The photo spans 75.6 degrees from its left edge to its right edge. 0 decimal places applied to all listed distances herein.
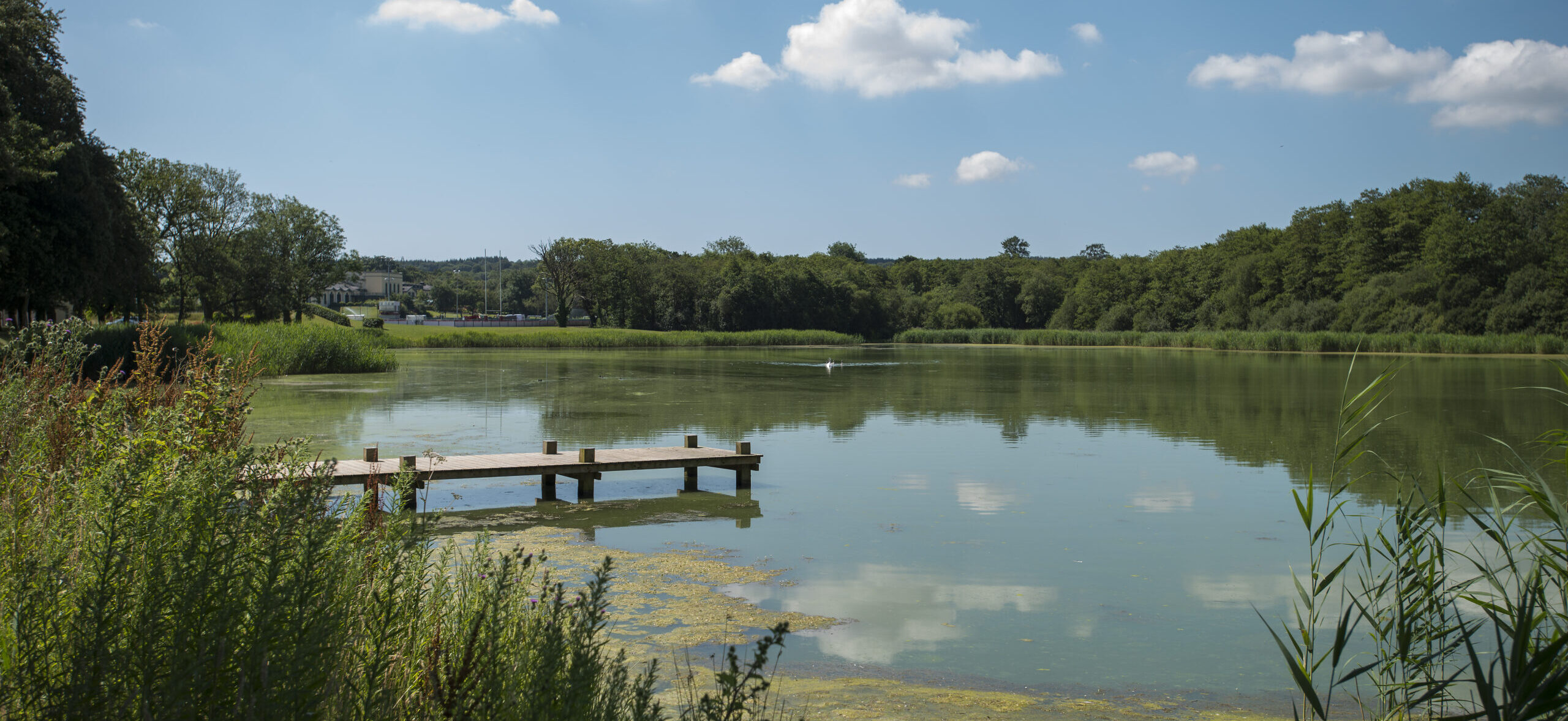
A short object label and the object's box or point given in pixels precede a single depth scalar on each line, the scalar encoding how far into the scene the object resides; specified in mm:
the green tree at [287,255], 49906
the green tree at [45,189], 19422
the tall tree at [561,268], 74625
